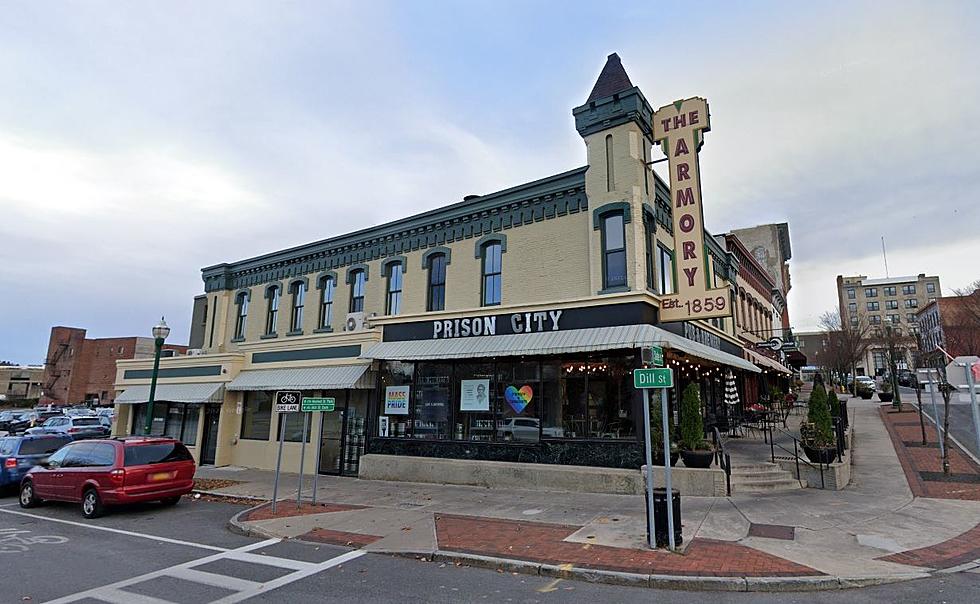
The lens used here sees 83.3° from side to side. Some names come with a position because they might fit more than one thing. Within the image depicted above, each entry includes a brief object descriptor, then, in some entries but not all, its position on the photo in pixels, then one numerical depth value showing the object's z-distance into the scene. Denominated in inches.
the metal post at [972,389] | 434.6
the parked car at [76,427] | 989.8
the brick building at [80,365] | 2433.6
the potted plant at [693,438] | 461.1
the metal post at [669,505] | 299.7
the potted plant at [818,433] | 482.9
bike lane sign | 462.6
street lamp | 682.8
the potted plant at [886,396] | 1358.3
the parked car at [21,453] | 580.4
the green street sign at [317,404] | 465.1
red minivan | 454.0
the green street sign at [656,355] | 343.0
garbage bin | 303.4
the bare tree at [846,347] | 1702.8
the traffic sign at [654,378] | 314.5
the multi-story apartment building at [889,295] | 4284.0
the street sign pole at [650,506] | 302.0
